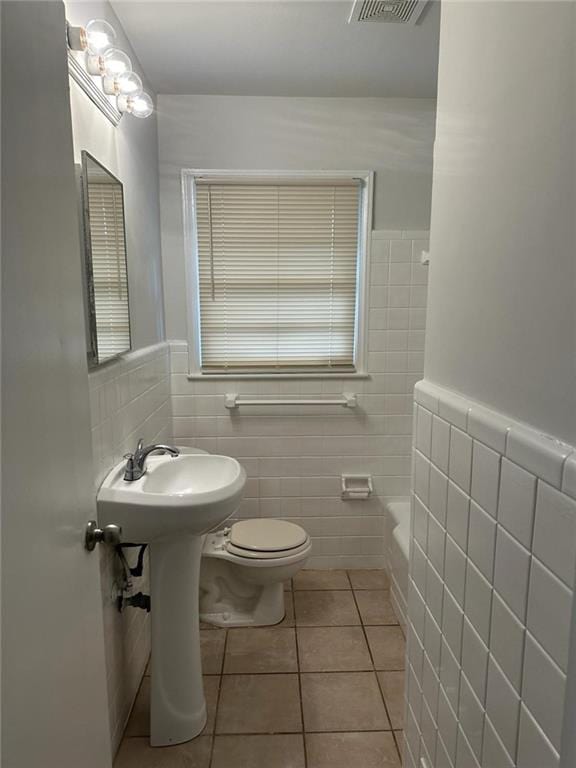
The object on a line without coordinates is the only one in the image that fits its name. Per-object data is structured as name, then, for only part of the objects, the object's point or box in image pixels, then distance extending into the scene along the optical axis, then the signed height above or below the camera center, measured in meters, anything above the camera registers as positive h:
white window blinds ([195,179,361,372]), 2.38 +0.15
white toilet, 2.02 -1.21
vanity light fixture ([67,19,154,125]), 1.23 +0.66
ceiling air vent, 1.55 +0.99
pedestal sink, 1.39 -0.87
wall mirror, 1.37 +0.12
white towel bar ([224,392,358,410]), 2.42 -0.52
